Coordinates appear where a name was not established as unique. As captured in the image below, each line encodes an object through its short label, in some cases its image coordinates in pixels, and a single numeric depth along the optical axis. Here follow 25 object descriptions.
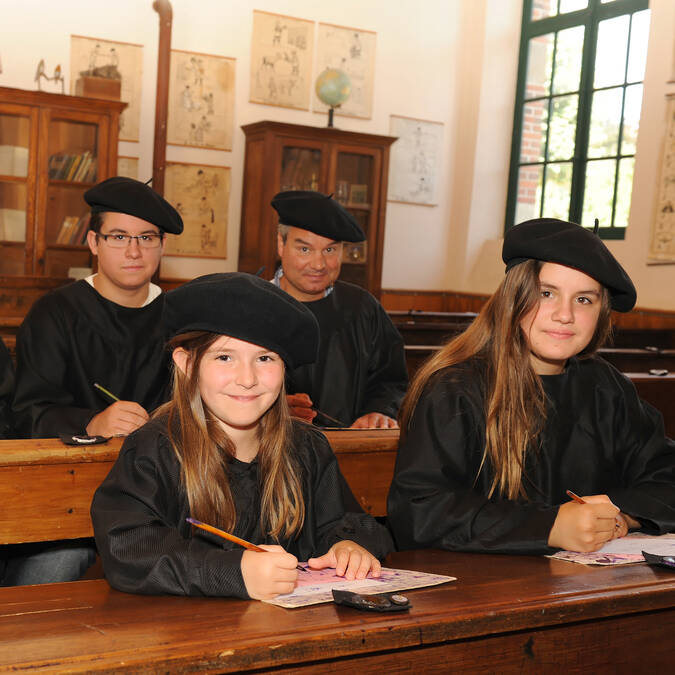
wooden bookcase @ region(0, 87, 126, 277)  7.23
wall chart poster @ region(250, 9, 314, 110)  8.66
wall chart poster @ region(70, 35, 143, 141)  7.86
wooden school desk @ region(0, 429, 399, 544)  2.28
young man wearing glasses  3.36
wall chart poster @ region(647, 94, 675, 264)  7.65
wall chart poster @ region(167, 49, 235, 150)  8.36
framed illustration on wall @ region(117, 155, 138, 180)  8.12
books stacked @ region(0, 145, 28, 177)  7.22
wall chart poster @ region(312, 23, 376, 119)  8.95
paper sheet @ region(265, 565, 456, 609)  1.60
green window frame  8.48
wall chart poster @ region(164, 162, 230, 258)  8.41
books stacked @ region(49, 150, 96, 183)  7.37
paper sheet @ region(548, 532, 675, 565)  2.01
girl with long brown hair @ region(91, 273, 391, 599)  1.88
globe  8.52
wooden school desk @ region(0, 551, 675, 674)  1.34
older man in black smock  3.76
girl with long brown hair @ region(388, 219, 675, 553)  2.15
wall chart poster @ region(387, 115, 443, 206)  9.41
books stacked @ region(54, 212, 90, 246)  7.39
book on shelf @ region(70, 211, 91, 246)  7.40
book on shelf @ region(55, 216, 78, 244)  7.38
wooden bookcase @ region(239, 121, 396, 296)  8.25
